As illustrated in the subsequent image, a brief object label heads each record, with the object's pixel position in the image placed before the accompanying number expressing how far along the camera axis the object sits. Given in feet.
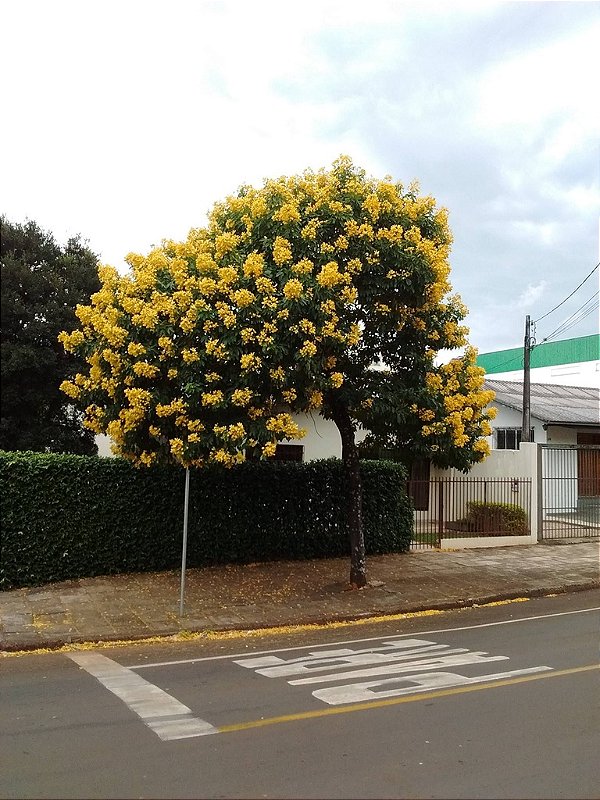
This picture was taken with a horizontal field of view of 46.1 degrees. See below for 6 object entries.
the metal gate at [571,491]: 62.13
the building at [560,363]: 128.36
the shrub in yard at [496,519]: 56.80
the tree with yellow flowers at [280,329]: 30.22
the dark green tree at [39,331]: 49.47
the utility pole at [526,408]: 66.69
